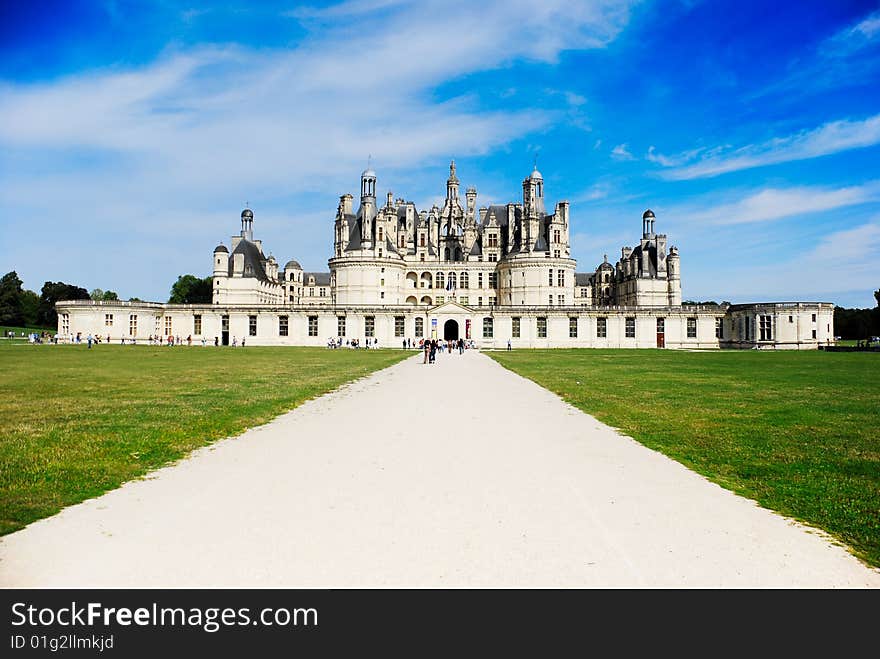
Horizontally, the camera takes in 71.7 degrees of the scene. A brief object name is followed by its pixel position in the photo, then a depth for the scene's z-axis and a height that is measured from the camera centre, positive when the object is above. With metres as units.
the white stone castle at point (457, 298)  75.06 +5.30
